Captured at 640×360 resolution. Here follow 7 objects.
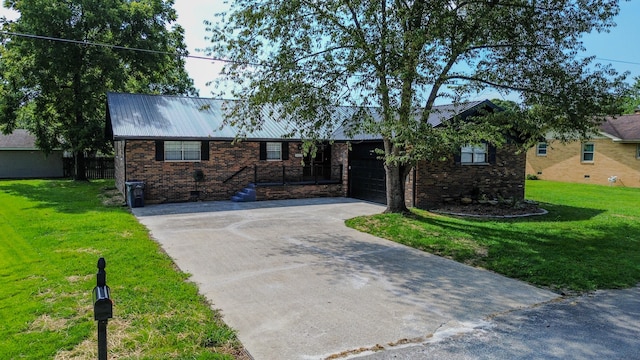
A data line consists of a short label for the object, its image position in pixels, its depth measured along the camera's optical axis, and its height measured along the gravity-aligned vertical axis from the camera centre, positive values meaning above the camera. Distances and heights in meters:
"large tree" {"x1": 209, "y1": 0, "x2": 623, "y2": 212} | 8.47 +2.26
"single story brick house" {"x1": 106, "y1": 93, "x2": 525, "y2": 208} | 13.84 -0.02
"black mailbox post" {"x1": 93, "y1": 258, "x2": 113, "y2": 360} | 2.87 -1.00
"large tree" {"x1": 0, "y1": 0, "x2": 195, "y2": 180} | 19.92 +5.19
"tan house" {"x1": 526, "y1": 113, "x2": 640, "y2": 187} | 21.55 +0.41
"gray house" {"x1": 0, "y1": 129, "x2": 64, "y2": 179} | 27.66 +0.01
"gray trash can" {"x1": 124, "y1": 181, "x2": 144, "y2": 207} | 13.50 -0.99
